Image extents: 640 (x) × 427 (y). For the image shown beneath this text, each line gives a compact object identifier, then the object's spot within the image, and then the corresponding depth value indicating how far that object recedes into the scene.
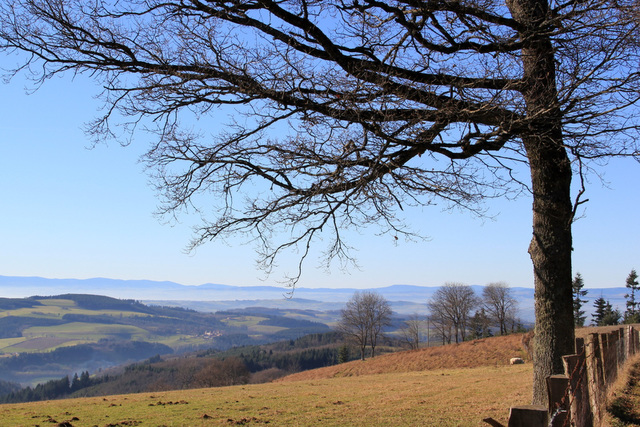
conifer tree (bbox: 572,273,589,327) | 70.44
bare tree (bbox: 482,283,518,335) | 71.23
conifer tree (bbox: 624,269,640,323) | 76.81
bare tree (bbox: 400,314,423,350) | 79.21
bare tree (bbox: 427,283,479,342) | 70.38
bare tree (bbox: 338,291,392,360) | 66.81
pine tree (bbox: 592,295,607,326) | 75.44
